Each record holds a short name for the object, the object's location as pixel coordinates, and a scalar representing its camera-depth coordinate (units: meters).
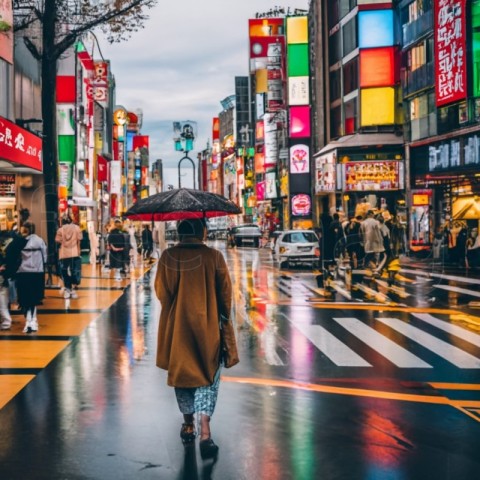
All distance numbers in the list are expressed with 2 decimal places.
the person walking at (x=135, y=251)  37.01
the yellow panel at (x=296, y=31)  66.62
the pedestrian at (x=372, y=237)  23.17
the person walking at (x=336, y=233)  22.25
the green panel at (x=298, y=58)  66.31
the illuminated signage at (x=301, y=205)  68.56
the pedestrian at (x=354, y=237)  24.08
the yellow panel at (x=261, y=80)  90.31
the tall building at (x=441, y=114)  31.86
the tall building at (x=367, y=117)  48.94
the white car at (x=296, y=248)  32.16
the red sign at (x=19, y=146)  20.45
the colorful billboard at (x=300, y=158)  68.62
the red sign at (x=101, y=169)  74.69
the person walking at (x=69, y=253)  19.27
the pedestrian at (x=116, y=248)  26.53
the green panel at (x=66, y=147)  40.44
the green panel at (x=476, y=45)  31.33
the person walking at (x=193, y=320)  6.30
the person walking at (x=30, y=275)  13.12
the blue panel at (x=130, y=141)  139.15
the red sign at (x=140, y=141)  155.18
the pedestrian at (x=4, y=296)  13.16
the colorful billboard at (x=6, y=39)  18.72
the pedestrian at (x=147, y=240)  37.09
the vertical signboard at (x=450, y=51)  31.86
